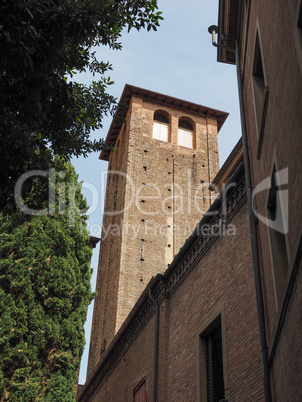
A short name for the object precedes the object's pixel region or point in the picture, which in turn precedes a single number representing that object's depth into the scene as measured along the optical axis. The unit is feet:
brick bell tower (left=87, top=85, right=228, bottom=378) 86.38
